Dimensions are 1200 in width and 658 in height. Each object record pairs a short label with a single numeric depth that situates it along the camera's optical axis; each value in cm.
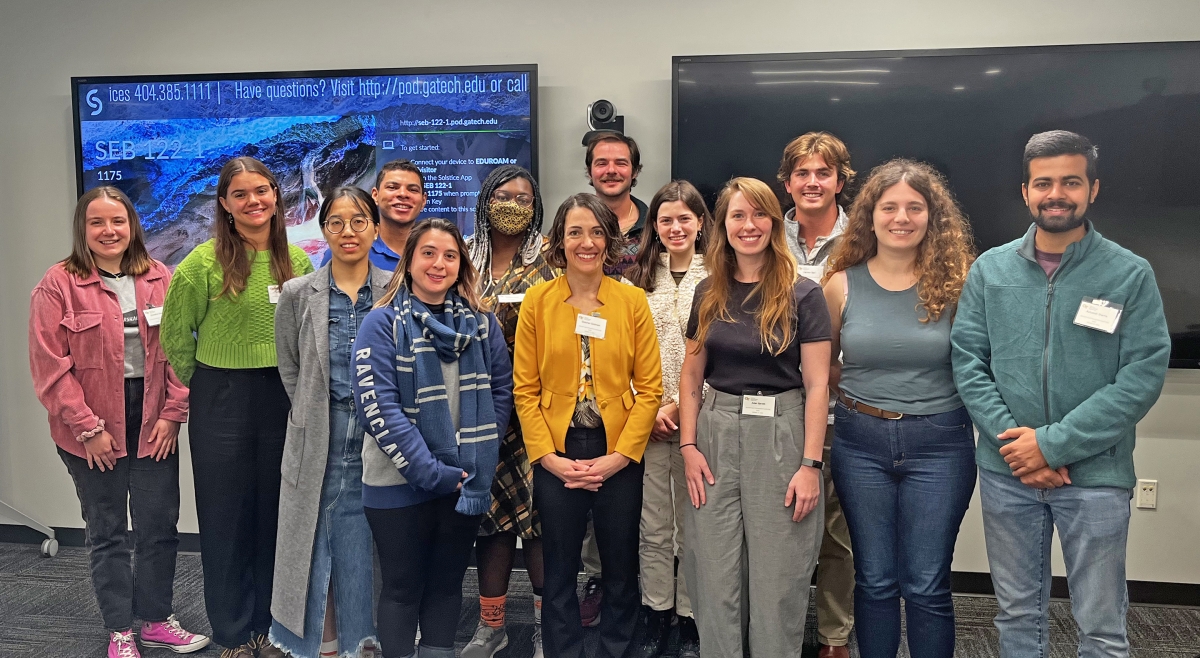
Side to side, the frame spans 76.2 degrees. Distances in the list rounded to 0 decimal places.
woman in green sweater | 255
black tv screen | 315
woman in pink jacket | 281
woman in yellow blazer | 236
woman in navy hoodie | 224
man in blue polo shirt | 284
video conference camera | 343
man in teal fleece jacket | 199
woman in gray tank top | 212
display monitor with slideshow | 349
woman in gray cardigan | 241
